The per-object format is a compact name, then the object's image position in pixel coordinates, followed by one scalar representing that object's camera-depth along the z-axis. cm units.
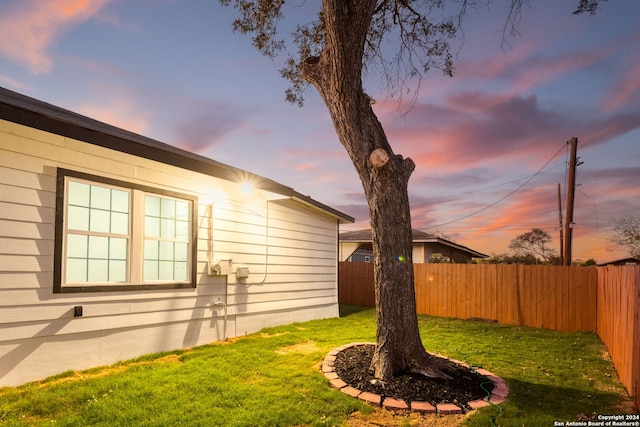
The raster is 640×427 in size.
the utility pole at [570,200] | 1164
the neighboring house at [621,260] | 2278
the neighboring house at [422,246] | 1590
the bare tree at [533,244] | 3036
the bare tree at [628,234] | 2086
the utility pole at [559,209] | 1920
